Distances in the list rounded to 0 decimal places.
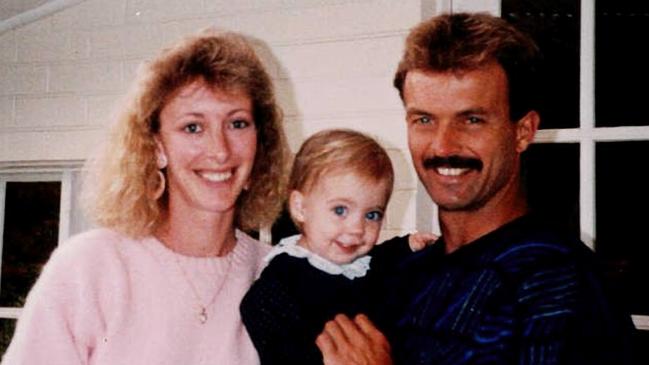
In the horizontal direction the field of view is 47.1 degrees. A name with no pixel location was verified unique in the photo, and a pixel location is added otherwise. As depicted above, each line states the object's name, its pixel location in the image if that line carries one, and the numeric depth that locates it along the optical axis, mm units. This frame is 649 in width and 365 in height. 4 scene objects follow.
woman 1700
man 1318
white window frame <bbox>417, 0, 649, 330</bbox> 2566
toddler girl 1738
